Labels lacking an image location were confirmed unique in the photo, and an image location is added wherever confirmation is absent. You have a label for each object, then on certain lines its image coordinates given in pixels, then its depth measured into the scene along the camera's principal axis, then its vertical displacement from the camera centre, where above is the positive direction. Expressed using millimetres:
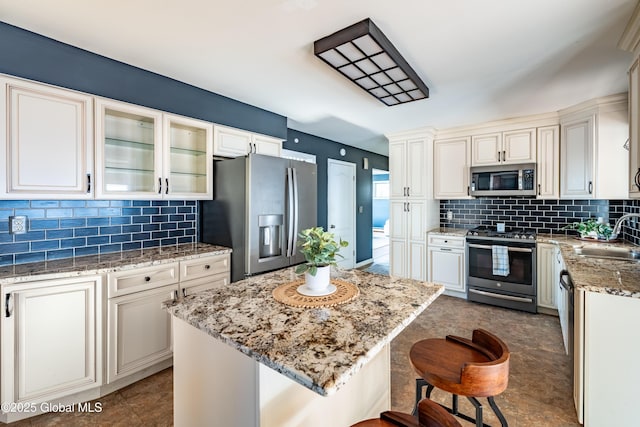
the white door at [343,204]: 5074 +175
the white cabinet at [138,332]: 2004 -889
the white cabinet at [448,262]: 3909 -689
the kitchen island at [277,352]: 876 -436
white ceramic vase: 1397 -330
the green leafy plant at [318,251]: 1362 -182
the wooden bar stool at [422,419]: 895 -670
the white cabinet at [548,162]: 3490 +635
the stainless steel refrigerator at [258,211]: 2605 +15
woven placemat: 1274 -399
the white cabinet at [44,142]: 1819 +479
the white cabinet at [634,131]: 1700 +522
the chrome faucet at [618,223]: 2148 -74
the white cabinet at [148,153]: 2264 +533
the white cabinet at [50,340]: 1696 -810
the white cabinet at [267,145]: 3275 +805
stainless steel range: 3430 -686
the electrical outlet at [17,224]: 2002 -87
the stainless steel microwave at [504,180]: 3621 +445
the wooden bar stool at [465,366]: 1095 -671
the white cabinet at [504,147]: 3641 +883
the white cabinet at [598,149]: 2961 +712
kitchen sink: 2422 -346
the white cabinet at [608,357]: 1490 -769
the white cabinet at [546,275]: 3311 -725
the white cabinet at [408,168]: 4238 +697
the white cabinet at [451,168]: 4102 +674
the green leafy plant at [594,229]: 3023 -163
